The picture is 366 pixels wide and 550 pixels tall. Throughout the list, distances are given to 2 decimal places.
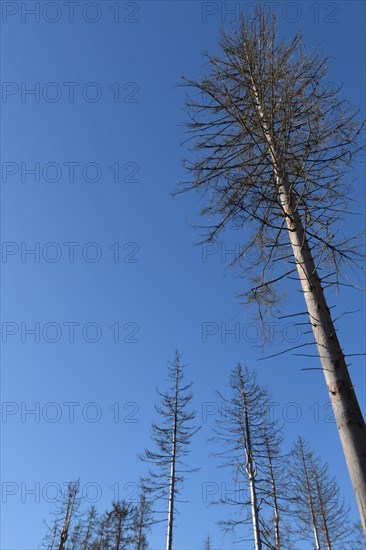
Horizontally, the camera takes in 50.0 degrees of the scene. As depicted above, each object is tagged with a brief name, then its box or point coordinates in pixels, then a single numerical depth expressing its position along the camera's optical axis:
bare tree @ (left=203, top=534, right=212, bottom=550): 47.75
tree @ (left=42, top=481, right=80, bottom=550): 27.12
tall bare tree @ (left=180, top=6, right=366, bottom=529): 3.35
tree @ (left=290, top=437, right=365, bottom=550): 19.59
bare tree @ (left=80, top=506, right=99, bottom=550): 33.42
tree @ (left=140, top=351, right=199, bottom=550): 16.27
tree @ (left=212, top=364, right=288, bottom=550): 13.56
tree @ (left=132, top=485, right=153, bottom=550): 28.80
